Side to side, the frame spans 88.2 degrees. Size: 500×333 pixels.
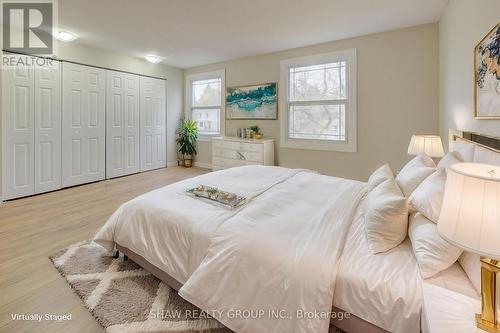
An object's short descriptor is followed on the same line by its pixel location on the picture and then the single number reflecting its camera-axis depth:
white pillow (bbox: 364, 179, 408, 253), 1.35
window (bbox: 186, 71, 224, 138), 6.07
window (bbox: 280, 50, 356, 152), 4.28
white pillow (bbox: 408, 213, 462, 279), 1.11
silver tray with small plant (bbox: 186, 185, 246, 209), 1.90
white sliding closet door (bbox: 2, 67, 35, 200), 3.73
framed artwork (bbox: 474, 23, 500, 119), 1.56
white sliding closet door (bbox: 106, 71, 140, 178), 5.08
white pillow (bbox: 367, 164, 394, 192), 1.98
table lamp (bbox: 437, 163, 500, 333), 0.74
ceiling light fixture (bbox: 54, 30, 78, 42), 3.94
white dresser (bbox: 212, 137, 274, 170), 4.92
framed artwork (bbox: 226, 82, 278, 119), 5.08
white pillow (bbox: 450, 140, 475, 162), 1.58
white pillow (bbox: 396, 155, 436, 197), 1.75
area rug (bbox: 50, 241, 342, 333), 1.52
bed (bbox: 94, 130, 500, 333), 1.15
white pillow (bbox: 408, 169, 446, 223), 1.28
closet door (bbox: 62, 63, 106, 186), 4.43
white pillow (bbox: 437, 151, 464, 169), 1.59
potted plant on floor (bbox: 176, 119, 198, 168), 6.32
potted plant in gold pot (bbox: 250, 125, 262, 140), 5.28
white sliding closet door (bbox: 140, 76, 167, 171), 5.76
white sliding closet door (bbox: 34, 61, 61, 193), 4.07
